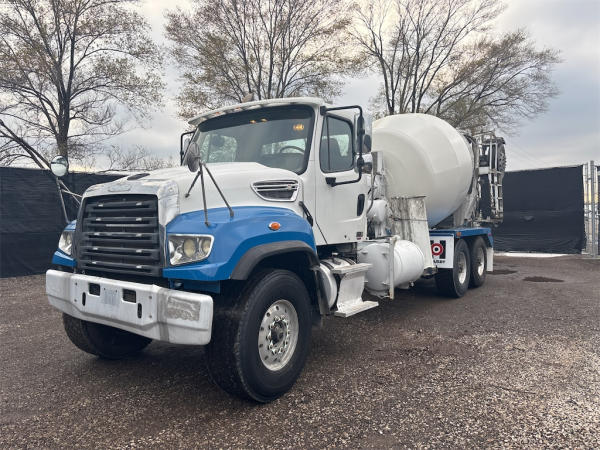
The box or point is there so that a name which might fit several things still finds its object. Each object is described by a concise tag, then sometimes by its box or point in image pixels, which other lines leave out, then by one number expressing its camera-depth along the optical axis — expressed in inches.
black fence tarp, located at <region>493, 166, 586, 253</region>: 526.0
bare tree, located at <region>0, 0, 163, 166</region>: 572.7
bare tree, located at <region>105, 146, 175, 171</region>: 723.4
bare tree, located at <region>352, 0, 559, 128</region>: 791.7
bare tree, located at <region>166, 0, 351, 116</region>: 676.7
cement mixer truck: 116.8
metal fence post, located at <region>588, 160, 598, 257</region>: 492.4
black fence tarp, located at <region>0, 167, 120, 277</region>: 367.9
